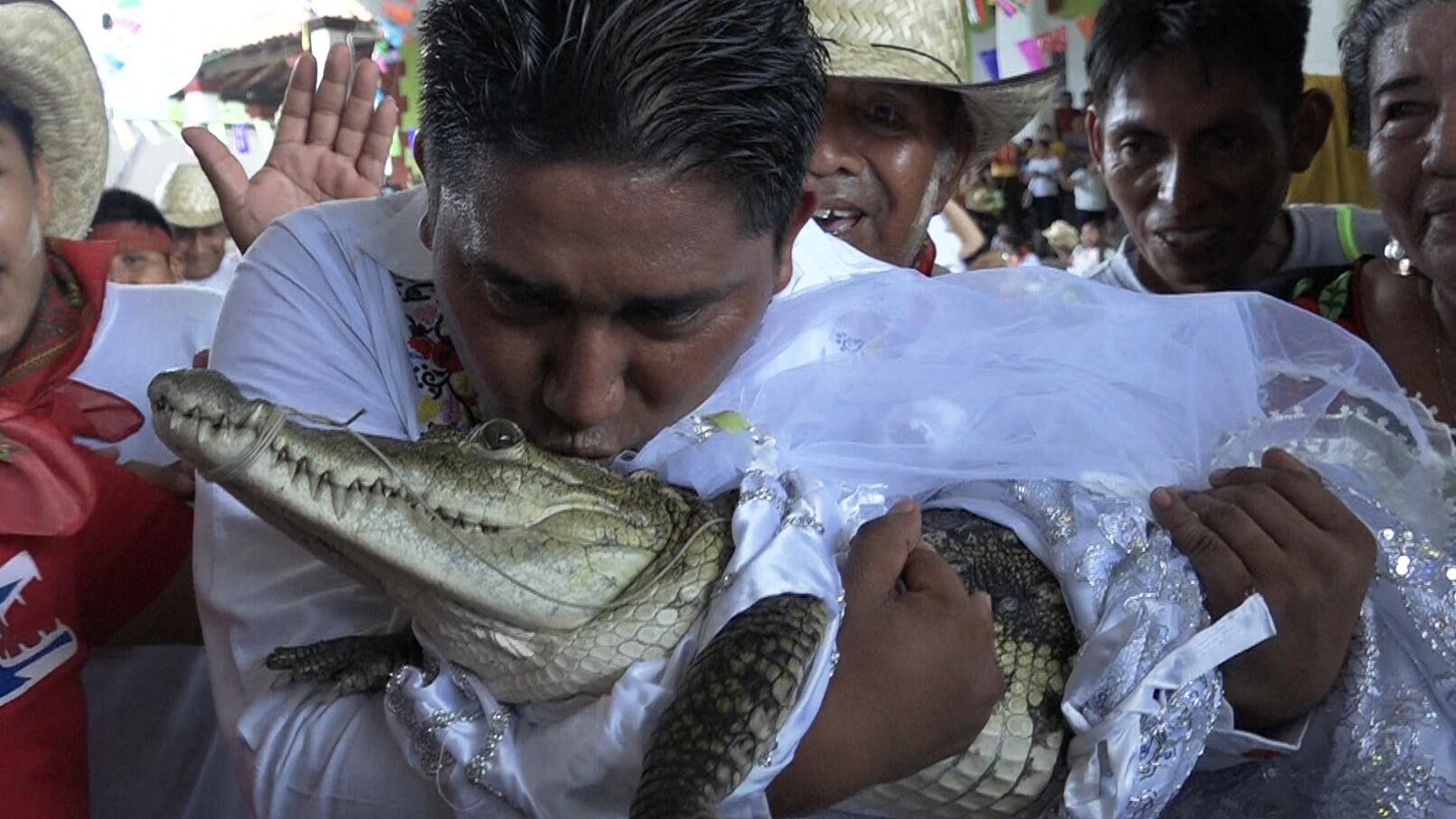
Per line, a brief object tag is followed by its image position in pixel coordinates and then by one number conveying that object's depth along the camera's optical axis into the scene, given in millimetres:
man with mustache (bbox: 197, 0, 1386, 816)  977
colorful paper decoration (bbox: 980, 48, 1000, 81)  10262
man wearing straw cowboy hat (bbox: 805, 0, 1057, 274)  1707
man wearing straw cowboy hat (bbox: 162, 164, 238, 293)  4750
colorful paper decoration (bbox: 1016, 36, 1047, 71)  10039
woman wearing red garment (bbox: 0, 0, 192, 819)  1402
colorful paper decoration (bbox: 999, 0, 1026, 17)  9584
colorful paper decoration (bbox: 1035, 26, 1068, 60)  9852
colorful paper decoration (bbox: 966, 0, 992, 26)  8766
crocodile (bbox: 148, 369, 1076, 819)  808
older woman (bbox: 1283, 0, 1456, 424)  1529
